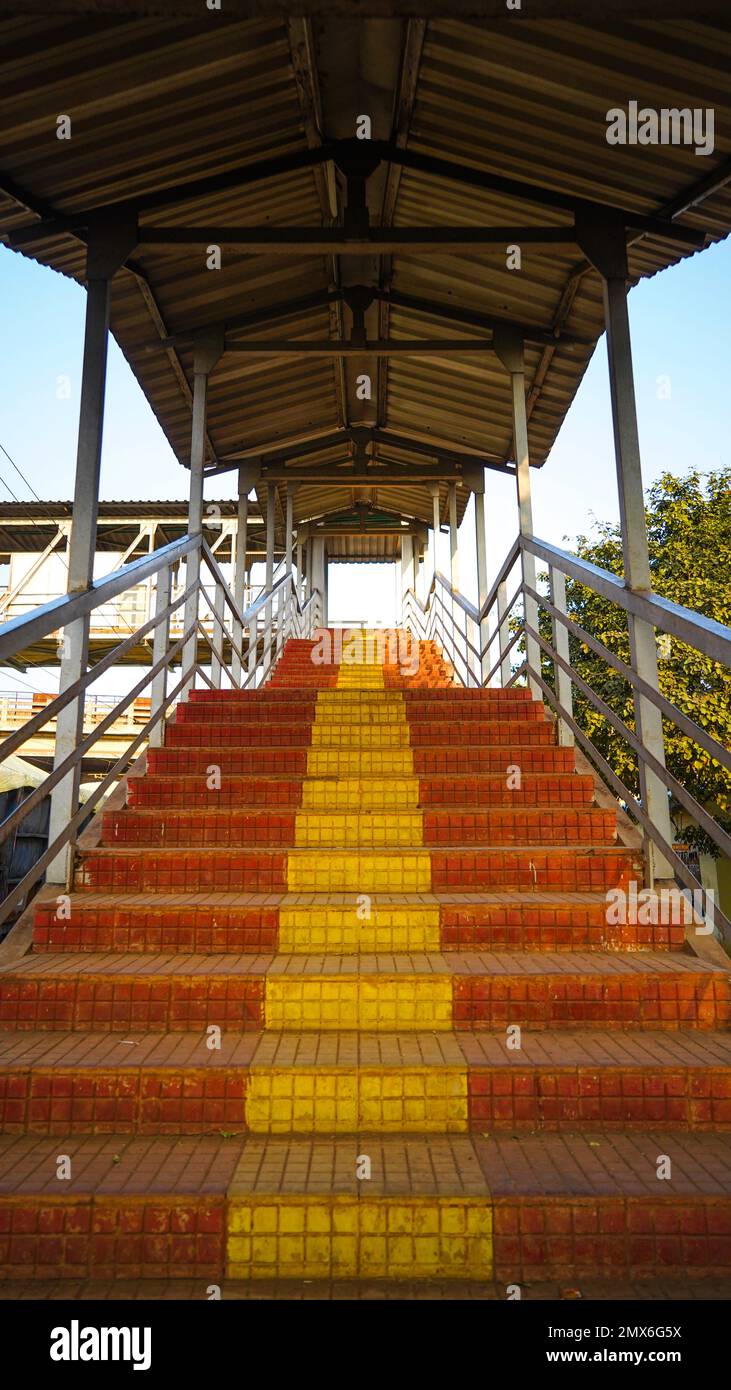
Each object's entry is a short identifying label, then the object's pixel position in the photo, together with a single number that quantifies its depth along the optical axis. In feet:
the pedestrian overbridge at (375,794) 7.00
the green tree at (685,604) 34.12
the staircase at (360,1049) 6.46
